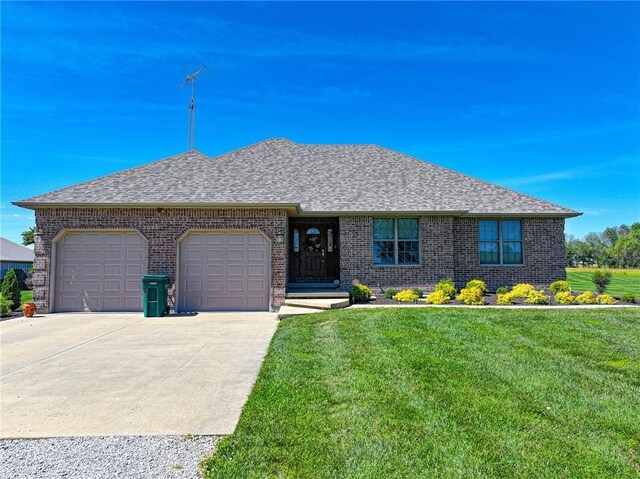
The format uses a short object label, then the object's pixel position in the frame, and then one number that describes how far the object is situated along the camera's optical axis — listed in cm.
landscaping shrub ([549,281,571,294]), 1277
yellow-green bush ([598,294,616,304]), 1125
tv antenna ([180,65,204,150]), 1757
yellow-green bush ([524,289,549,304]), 1125
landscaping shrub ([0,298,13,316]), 1124
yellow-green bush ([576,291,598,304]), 1131
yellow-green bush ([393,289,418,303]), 1193
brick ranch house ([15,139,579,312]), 1148
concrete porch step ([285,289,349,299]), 1178
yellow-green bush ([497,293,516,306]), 1109
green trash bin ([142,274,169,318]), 1069
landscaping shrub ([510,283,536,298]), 1188
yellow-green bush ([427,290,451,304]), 1138
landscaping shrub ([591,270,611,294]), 1218
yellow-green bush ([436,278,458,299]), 1217
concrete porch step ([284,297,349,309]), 1070
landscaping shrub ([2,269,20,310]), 1259
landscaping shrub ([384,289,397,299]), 1263
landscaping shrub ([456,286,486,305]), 1107
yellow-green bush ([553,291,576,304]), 1130
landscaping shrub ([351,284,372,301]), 1205
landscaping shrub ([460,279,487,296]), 1255
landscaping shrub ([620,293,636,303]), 1144
